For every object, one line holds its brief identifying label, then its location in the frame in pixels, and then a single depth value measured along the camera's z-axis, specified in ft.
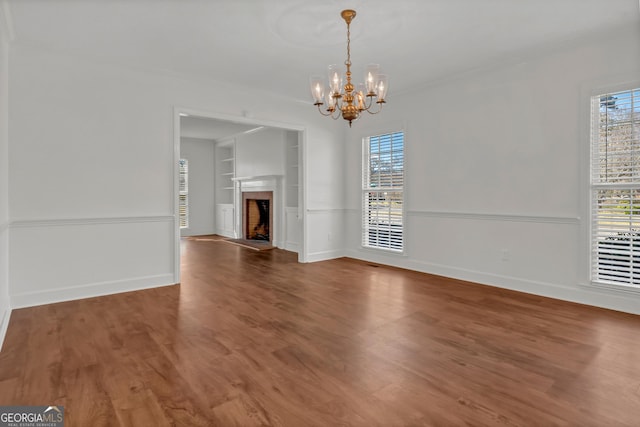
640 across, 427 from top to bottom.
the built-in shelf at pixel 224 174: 33.24
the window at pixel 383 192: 18.38
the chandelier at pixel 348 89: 10.10
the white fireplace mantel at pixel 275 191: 25.20
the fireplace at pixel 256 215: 27.45
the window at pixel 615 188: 11.21
